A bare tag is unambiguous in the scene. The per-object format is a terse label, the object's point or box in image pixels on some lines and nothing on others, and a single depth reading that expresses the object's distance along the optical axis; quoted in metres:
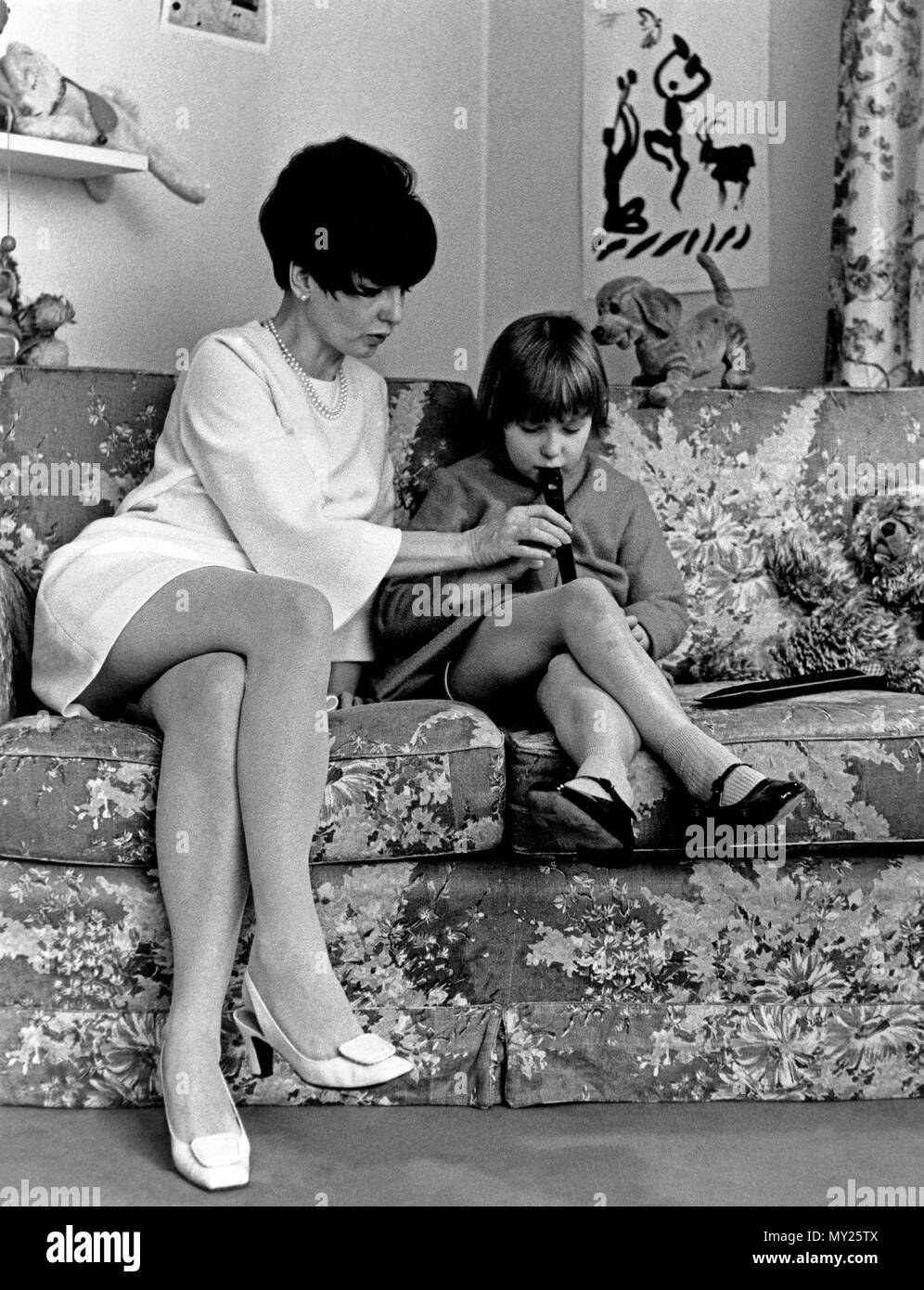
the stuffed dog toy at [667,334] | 2.64
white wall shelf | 2.46
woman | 1.57
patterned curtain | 2.75
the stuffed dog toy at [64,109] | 2.43
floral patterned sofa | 1.69
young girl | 1.67
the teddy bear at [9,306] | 2.37
